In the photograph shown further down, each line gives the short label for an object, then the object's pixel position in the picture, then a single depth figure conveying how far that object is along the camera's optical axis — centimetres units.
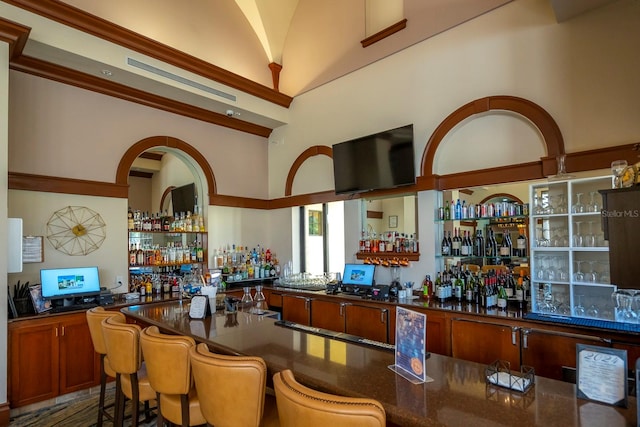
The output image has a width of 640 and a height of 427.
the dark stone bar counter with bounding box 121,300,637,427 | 130
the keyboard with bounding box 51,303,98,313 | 379
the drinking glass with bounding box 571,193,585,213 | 308
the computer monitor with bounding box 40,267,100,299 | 387
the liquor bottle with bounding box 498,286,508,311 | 357
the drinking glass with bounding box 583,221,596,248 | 308
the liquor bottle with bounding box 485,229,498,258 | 396
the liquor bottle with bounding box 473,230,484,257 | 407
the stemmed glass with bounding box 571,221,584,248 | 312
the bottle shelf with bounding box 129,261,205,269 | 493
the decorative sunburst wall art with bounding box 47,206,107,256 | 421
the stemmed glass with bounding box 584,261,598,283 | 304
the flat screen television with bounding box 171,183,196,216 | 673
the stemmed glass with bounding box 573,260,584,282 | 308
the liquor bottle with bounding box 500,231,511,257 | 387
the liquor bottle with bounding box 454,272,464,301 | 403
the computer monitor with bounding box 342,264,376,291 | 463
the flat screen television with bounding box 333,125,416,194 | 450
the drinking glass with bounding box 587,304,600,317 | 305
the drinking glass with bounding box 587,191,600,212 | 303
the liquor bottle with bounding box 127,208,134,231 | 480
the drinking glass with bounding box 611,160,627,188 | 197
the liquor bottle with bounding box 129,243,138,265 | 485
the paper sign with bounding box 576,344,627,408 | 137
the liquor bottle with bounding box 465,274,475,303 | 392
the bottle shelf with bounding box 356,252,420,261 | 452
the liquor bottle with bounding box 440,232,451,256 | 430
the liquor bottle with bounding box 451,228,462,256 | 423
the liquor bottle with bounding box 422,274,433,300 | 425
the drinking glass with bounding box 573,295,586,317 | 308
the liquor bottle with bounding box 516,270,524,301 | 362
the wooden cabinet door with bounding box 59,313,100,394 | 378
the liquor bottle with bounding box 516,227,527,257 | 376
